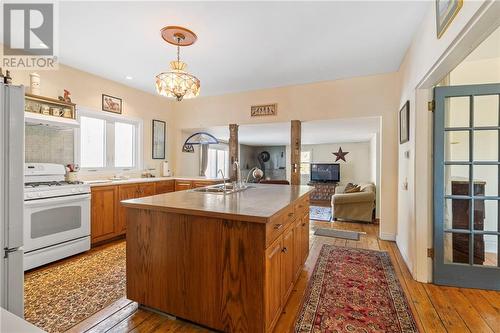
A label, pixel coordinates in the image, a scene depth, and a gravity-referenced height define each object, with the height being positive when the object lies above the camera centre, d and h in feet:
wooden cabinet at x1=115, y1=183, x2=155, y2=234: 11.91 -1.52
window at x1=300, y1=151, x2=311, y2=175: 29.86 +0.48
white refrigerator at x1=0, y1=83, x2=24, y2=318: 3.85 -0.55
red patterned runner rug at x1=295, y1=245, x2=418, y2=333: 5.69 -3.82
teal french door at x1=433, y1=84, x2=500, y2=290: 7.21 -0.60
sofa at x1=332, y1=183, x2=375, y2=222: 15.76 -2.72
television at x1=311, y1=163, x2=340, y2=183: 27.84 -0.74
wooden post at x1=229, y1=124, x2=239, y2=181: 16.12 +1.47
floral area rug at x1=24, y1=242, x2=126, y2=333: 5.98 -3.85
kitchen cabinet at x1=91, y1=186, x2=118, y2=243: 10.77 -2.26
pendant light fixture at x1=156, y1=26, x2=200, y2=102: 7.76 +2.86
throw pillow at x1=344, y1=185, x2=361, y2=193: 17.67 -1.79
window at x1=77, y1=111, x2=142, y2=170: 12.52 +1.35
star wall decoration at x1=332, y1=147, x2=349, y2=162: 27.83 +1.42
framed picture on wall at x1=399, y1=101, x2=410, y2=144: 9.29 +1.83
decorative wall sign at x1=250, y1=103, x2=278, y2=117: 15.01 +3.60
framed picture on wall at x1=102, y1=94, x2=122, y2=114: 13.12 +3.49
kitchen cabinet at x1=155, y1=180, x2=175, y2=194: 14.22 -1.35
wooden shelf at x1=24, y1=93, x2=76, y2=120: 9.61 +2.60
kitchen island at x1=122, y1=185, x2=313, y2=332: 4.93 -2.17
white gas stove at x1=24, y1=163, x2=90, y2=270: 8.40 -2.00
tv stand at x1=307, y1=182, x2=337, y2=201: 26.16 -2.87
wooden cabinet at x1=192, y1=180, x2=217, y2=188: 14.85 -1.13
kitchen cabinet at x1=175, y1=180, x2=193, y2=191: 15.25 -1.29
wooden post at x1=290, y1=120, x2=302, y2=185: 14.44 +0.92
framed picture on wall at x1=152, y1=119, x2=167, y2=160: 16.26 +1.84
